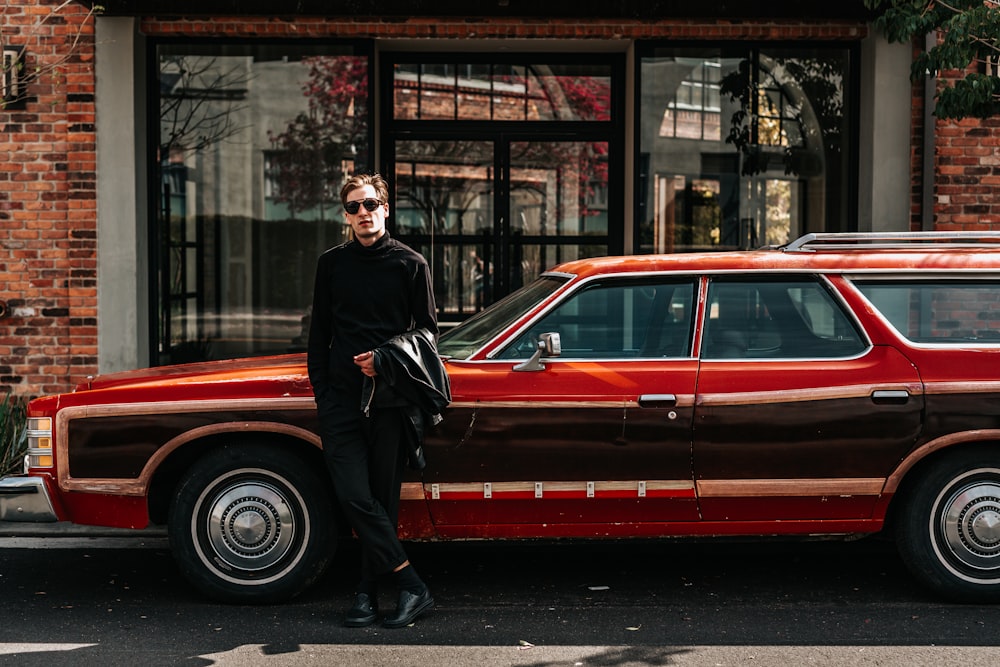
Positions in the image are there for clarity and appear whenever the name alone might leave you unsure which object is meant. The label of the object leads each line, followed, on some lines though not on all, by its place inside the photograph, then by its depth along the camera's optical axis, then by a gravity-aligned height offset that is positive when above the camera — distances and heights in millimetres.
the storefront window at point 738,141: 10484 +1036
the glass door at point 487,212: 10852 +446
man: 5414 -539
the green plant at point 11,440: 8570 -1257
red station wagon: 5707 -848
